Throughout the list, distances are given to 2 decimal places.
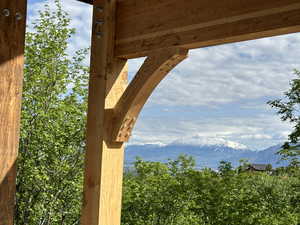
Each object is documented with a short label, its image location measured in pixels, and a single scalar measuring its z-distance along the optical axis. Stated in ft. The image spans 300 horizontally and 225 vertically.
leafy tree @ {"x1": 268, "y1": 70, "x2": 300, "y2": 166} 28.05
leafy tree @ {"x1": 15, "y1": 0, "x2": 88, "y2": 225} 16.55
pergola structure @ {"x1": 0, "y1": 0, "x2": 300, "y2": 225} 5.86
